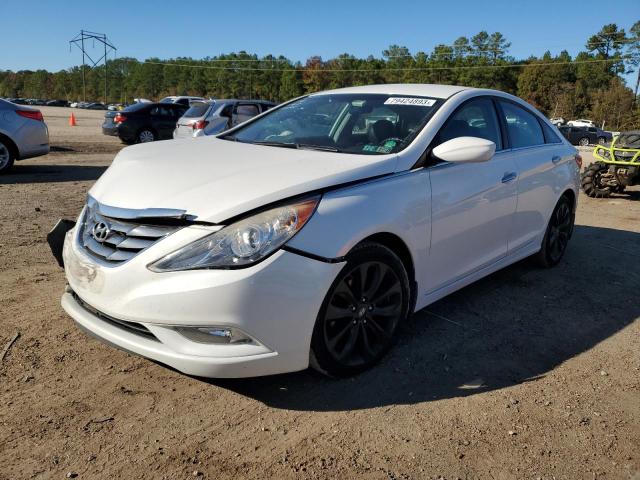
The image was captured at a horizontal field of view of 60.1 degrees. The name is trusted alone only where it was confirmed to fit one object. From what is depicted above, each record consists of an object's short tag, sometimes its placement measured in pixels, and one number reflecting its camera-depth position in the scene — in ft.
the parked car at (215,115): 44.50
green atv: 32.40
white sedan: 8.23
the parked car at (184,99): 86.35
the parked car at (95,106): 274.36
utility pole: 267.18
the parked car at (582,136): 112.06
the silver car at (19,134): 31.68
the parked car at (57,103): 291.38
